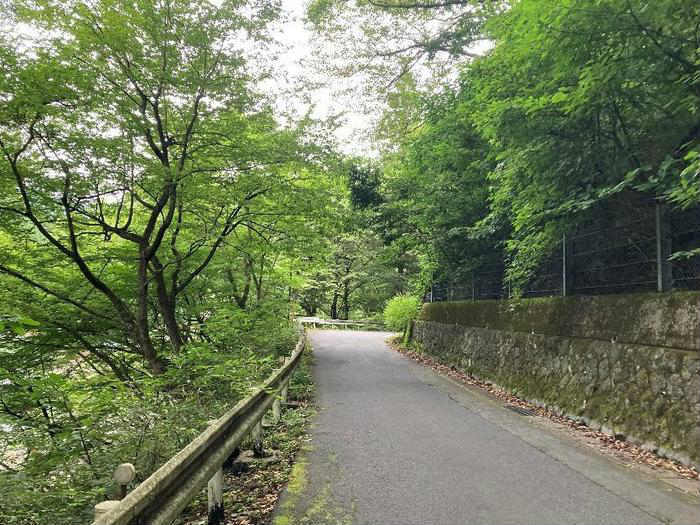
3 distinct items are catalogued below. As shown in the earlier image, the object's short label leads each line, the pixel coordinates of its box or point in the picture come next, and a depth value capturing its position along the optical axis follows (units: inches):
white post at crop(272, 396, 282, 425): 263.0
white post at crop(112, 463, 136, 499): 81.6
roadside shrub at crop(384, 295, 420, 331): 936.9
